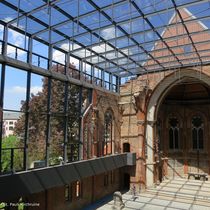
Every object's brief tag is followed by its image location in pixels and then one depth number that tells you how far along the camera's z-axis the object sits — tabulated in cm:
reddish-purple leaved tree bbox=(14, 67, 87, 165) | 2071
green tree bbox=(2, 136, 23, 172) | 1745
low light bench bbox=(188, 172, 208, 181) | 2212
